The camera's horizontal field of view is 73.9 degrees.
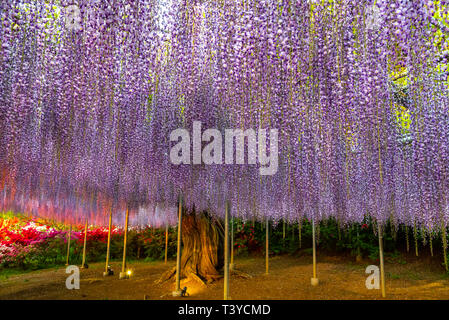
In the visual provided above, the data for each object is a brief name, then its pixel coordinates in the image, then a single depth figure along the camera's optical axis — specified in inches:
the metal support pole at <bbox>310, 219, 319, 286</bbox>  238.1
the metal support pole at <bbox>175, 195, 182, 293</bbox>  185.6
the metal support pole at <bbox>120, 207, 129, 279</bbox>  268.8
